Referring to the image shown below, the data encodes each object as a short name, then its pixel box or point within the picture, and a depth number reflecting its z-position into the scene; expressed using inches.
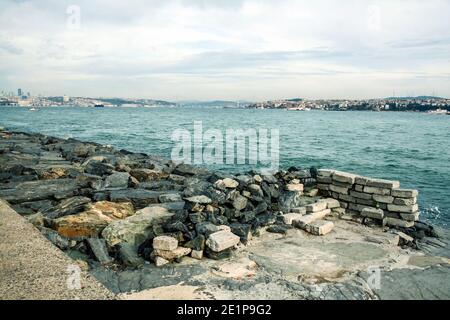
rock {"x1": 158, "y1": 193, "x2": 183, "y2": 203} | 318.8
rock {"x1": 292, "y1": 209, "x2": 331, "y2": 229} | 279.6
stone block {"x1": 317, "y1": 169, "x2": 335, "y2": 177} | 367.9
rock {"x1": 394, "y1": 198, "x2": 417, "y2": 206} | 308.8
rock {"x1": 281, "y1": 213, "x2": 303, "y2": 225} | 286.5
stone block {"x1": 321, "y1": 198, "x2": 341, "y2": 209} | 335.0
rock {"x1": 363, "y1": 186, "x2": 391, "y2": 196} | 317.0
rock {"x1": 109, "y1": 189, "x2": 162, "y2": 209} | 309.5
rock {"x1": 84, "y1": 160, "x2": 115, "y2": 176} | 423.4
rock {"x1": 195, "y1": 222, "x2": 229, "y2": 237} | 236.5
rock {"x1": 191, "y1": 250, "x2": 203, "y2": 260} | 220.2
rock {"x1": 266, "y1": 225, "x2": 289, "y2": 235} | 269.7
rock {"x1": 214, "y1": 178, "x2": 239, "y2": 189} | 336.5
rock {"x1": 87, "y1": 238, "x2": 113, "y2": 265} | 210.4
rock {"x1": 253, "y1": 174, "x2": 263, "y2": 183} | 354.6
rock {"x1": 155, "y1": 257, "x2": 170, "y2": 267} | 209.4
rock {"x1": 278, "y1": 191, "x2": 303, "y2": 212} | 322.3
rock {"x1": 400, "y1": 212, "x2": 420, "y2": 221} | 307.4
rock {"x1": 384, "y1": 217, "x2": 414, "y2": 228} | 304.5
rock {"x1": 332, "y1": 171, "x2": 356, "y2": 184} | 340.8
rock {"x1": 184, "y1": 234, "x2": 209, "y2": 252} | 223.2
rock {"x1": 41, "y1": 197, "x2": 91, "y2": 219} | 266.2
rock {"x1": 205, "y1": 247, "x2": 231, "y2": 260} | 220.7
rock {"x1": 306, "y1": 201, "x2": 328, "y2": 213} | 309.9
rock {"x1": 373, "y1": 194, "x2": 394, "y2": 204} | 315.3
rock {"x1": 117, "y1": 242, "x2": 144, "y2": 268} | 208.7
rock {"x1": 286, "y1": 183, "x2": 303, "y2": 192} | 373.9
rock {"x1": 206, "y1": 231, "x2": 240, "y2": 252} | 219.9
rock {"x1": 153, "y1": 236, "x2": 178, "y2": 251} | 216.2
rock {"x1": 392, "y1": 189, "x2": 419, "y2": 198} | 307.1
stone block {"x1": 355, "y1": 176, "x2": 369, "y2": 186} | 329.7
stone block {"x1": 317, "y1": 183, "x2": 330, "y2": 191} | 369.7
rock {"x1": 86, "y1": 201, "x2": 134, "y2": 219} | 272.1
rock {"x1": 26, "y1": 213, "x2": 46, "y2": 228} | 241.0
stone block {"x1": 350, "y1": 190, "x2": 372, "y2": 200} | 327.0
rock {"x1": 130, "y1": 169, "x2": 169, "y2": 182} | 425.4
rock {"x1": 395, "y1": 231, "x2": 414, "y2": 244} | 274.5
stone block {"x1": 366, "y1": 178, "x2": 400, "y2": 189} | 315.7
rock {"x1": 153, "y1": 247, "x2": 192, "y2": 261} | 215.0
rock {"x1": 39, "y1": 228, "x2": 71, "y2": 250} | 218.4
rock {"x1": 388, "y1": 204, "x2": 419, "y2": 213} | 308.2
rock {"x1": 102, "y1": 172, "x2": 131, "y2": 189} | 359.9
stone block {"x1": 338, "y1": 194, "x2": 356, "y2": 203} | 339.6
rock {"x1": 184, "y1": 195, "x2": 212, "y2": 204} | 280.8
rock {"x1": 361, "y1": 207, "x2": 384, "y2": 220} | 307.4
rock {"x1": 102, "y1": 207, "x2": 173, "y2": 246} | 235.9
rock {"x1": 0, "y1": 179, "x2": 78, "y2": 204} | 302.2
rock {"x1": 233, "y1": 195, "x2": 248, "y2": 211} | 293.7
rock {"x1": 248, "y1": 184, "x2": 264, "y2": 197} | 327.3
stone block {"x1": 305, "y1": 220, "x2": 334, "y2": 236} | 268.5
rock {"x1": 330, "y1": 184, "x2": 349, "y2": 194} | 347.3
